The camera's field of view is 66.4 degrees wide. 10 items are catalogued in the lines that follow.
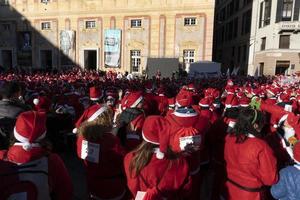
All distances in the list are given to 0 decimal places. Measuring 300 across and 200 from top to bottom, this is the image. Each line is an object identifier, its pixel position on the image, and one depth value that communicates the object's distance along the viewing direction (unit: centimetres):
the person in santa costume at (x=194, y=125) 272
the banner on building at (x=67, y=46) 2795
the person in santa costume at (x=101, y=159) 244
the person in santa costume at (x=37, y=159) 178
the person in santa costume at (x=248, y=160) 225
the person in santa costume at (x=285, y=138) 292
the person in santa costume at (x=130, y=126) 286
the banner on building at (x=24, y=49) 2965
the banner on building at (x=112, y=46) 2669
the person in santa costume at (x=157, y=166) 203
